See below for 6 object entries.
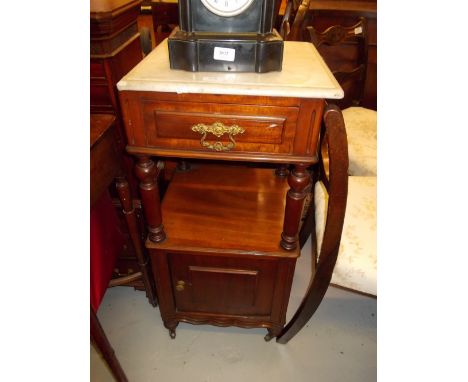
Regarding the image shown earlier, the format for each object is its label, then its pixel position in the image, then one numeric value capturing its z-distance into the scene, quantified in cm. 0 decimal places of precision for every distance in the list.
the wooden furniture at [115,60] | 107
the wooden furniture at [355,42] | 140
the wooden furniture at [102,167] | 80
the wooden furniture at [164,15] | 220
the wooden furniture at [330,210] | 71
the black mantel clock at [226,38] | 70
